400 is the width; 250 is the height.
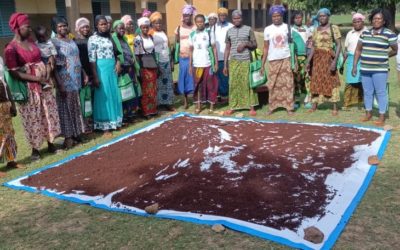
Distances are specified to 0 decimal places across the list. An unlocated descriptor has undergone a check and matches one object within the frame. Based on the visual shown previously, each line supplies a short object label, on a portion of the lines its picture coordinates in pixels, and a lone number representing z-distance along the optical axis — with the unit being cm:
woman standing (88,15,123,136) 619
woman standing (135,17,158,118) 703
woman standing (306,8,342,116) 669
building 1327
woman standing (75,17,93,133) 617
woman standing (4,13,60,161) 492
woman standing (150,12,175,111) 749
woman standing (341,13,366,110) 683
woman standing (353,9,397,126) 590
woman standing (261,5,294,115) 682
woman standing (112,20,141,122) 658
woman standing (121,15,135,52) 692
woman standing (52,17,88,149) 559
